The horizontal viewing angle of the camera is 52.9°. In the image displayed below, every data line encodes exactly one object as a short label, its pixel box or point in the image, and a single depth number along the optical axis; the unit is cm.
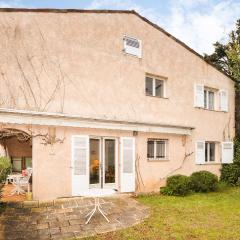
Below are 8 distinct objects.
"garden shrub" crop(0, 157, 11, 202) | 604
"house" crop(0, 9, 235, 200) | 815
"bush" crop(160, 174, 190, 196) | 1003
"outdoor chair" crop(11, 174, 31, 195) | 894
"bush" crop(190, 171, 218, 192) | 1086
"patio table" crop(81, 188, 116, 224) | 648
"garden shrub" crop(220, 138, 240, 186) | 1277
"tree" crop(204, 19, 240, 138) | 1211
